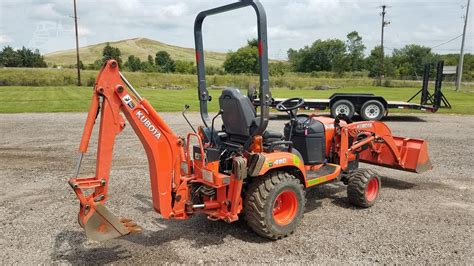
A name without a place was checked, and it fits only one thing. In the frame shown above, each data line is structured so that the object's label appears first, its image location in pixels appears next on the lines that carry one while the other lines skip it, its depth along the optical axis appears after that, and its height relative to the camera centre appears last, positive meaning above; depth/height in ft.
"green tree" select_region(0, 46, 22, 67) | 234.99 +5.37
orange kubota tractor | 12.98 -3.28
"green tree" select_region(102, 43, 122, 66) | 210.31 +10.07
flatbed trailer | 53.48 -3.84
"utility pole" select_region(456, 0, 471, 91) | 119.77 +6.62
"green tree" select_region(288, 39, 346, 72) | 295.28 +14.23
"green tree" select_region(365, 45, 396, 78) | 266.94 +8.86
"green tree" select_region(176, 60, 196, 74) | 190.53 +2.47
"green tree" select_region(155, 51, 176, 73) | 222.28 +5.38
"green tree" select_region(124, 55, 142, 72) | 221.87 +3.20
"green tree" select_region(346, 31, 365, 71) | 305.73 +17.79
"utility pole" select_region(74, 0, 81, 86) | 136.15 +9.45
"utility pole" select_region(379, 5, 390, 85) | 183.45 +24.08
